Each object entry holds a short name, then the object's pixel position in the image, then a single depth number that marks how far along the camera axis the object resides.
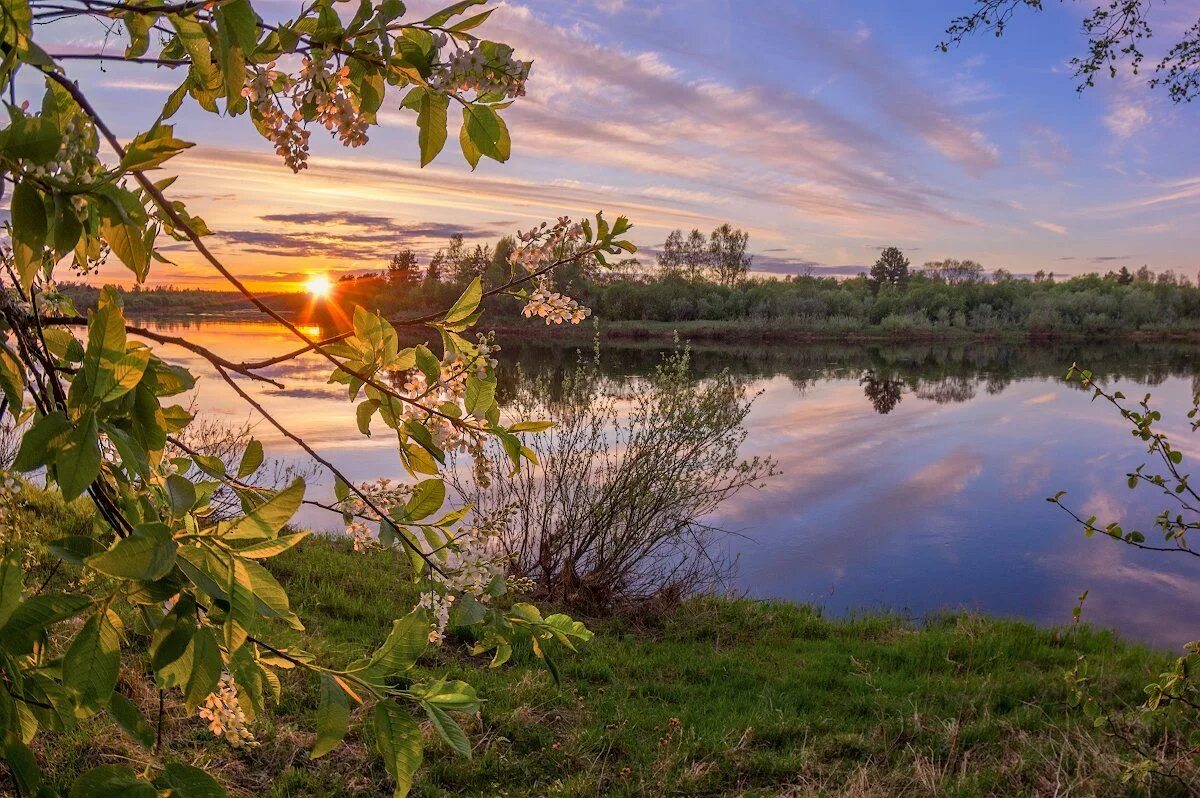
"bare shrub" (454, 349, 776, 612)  6.87
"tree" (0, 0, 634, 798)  0.79
